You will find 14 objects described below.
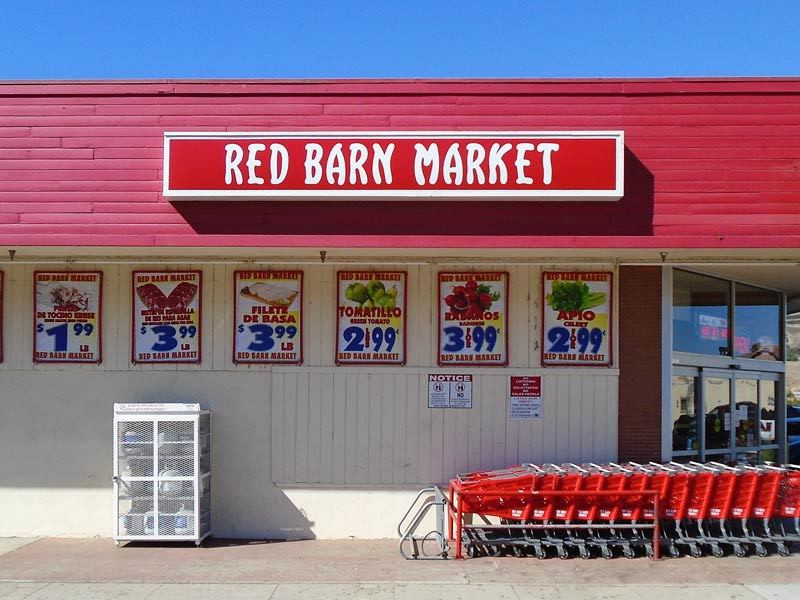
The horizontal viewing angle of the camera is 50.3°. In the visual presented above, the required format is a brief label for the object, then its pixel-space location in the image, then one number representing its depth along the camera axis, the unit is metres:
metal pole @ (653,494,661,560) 9.05
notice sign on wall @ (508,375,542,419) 10.48
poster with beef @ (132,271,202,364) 10.55
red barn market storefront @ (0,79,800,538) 9.34
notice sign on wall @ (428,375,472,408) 10.48
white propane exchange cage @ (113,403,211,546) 9.71
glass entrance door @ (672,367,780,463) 11.19
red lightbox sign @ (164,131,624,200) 9.22
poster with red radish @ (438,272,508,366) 10.52
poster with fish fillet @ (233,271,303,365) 10.52
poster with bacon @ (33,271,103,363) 10.58
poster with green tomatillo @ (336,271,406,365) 10.53
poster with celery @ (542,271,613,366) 10.54
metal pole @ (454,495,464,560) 9.09
